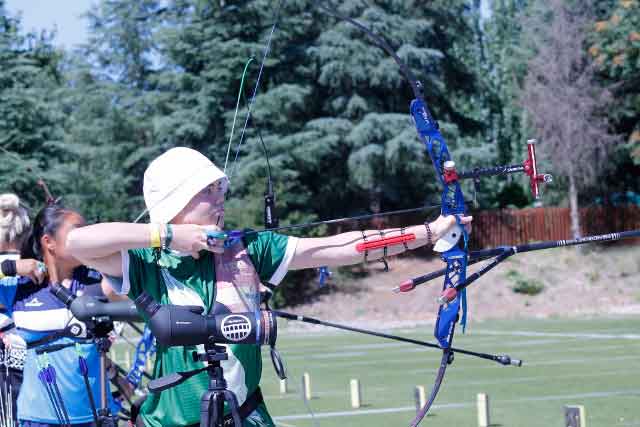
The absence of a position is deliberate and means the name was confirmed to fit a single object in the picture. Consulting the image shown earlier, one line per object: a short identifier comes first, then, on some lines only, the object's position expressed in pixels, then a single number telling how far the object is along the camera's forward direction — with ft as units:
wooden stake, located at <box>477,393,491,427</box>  63.00
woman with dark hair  36.91
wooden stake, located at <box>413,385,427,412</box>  60.54
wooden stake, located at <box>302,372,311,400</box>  83.67
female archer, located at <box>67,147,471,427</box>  25.81
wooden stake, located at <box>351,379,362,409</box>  77.51
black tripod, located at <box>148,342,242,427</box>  23.95
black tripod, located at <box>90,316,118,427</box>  35.73
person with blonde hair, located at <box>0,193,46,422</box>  39.58
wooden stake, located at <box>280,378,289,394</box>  89.56
